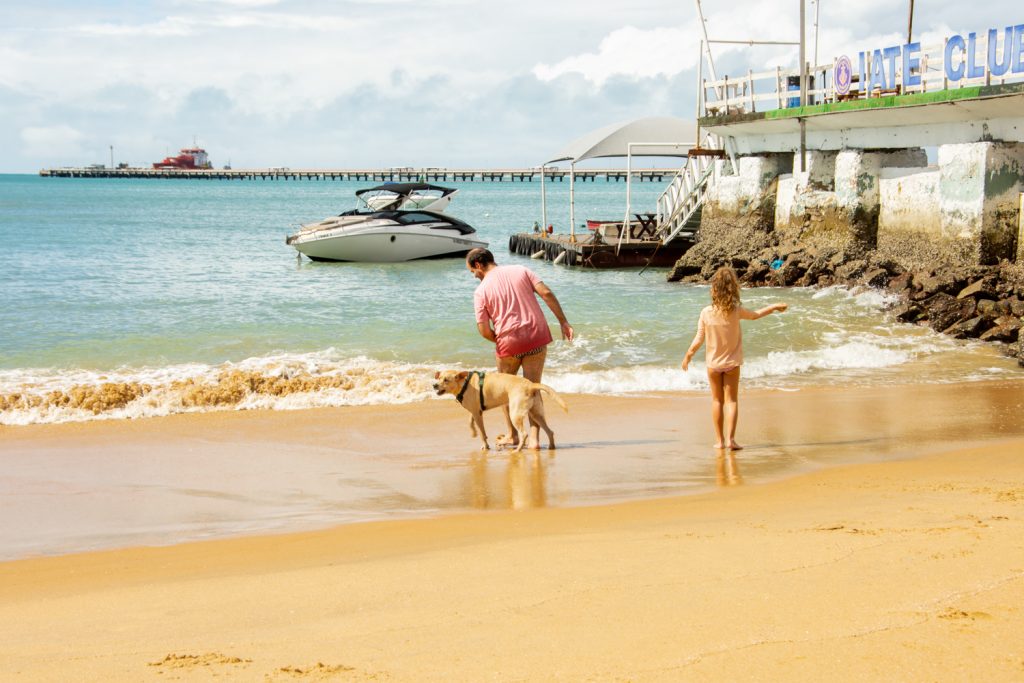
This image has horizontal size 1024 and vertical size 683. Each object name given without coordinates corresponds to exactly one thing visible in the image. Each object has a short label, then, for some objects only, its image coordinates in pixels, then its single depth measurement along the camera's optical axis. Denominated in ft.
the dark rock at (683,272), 88.22
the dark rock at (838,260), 74.13
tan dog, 28.19
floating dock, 99.35
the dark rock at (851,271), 71.15
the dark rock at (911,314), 59.57
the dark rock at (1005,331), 52.39
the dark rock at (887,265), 68.74
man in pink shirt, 28.84
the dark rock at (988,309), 54.95
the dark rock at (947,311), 55.90
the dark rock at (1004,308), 55.26
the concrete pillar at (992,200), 60.64
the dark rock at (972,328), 53.83
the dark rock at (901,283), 63.36
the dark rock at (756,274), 79.46
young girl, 28.35
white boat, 110.73
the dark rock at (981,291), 57.11
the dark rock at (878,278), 67.31
